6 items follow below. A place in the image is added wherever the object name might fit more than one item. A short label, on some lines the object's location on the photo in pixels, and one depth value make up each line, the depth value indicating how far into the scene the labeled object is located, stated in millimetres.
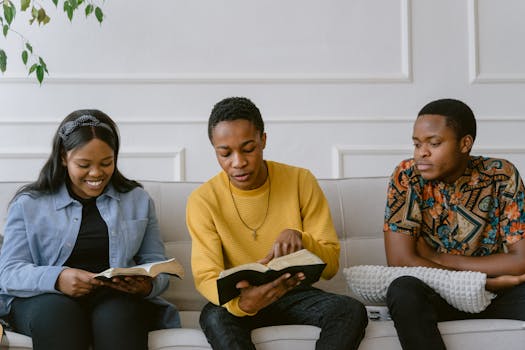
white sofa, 3355
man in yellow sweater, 3351
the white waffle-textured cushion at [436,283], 3432
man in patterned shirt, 3608
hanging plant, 4426
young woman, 3340
